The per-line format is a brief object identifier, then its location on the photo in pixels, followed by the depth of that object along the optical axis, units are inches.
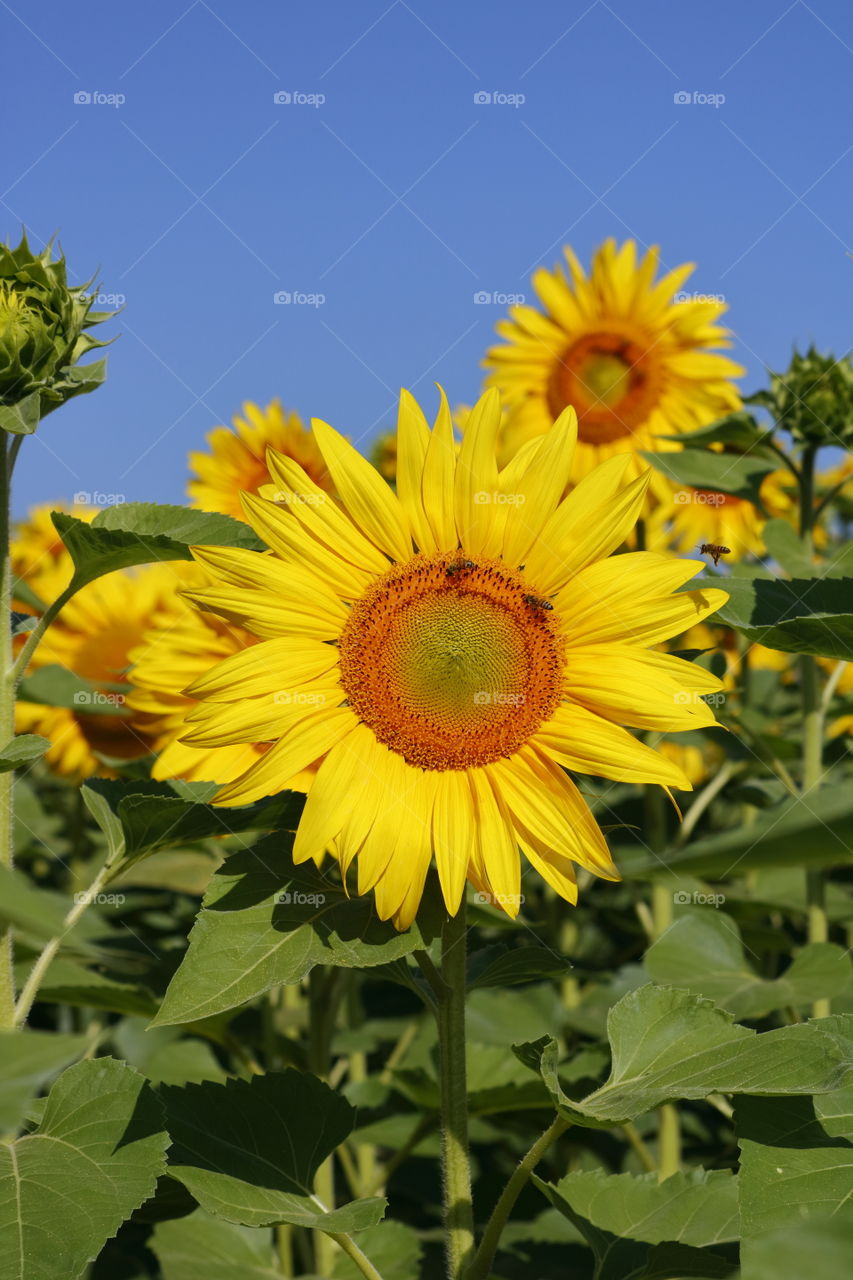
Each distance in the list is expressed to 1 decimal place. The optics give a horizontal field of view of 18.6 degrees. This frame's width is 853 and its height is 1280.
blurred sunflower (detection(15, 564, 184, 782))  87.2
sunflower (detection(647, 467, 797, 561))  94.0
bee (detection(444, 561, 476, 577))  63.3
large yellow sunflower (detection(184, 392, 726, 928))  61.5
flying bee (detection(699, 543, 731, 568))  69.9
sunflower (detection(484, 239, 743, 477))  96.2
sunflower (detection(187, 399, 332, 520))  88.4
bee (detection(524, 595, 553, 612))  62.8
